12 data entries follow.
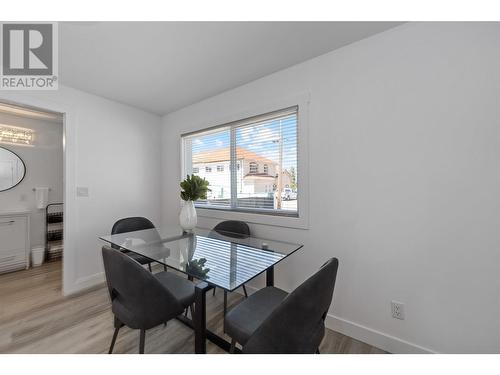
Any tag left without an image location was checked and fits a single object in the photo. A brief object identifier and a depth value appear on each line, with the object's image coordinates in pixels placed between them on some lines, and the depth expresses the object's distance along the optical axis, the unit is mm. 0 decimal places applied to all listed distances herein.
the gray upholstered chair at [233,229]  2104
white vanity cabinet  2766
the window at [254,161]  2049
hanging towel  3199
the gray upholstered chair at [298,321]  877
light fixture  2941
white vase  2088
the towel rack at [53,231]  3258
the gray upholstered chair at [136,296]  1114
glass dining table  1159
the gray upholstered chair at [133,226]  2143
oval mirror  2916
